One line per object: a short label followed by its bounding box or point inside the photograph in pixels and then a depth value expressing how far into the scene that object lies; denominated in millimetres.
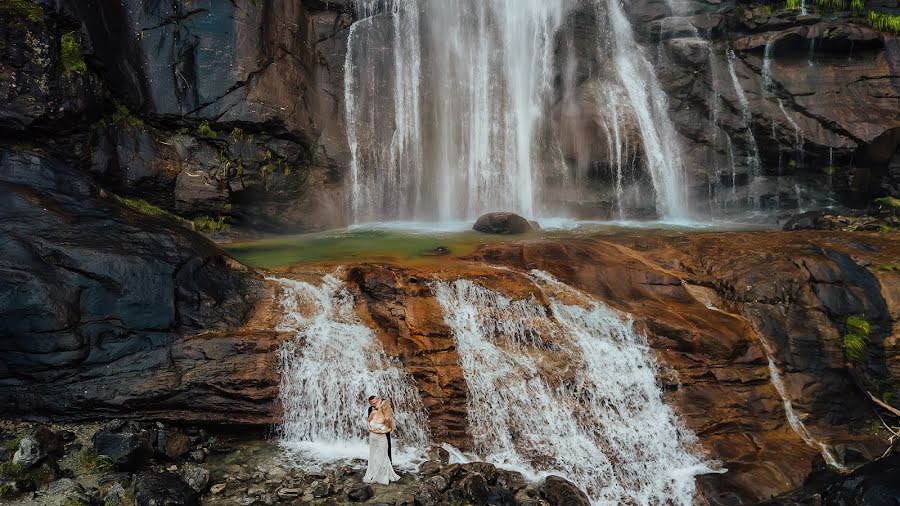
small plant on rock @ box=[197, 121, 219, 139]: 16141
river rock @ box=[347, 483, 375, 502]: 7004
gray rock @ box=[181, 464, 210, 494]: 6961
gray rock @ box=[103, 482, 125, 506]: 6488
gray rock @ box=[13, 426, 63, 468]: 6812
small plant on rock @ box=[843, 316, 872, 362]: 9930
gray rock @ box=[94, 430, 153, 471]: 7160
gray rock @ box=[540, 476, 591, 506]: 7328
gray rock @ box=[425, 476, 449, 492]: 7289
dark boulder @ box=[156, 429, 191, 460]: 7543
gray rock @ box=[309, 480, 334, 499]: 7070
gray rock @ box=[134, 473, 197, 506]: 6480
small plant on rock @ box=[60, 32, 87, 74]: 14072
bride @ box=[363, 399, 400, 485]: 7414
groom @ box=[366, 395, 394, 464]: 7664
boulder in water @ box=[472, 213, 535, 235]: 16609
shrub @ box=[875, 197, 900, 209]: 17719
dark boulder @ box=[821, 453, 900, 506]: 7141
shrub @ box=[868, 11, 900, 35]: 19531
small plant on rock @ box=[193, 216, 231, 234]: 16031
